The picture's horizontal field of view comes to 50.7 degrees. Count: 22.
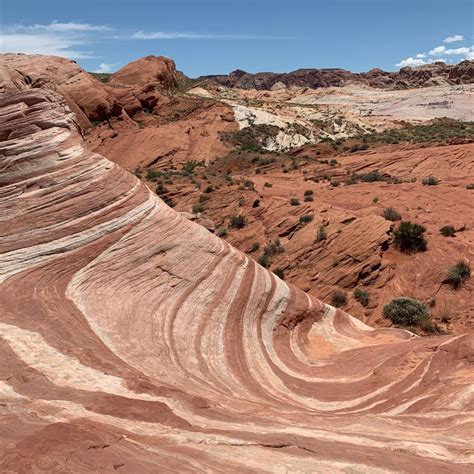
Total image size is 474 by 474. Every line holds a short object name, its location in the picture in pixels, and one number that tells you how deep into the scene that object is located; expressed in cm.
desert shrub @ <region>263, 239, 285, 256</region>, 2172
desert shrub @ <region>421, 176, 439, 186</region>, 2853
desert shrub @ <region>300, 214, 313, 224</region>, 2333
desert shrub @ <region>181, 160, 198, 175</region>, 4155
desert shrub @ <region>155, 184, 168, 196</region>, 3185
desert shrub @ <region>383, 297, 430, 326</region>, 1546
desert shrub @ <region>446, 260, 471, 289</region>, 1733
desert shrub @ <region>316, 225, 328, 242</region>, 2136
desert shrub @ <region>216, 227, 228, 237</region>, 2448
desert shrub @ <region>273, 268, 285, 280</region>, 2011
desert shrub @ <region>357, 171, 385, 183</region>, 3133
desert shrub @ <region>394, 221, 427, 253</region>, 1984
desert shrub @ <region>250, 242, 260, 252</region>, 2261
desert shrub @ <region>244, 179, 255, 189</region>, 3097
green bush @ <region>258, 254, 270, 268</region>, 2089
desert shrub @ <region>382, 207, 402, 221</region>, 2225
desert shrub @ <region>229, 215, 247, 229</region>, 2531
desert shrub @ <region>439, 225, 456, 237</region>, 2062
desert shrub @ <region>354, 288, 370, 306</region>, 1744
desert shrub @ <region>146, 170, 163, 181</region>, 3637
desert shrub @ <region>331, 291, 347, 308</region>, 1762
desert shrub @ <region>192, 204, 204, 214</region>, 2748
